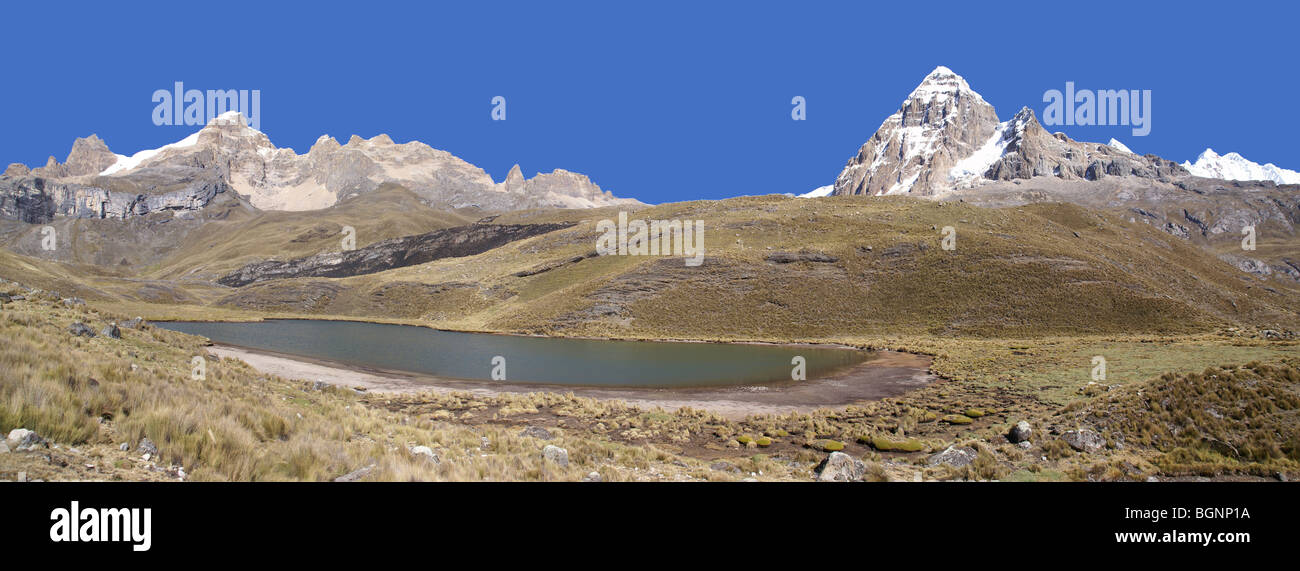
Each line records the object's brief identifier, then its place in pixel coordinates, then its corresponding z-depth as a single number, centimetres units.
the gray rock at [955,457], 1548
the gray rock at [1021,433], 1766
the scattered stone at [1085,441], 1622
